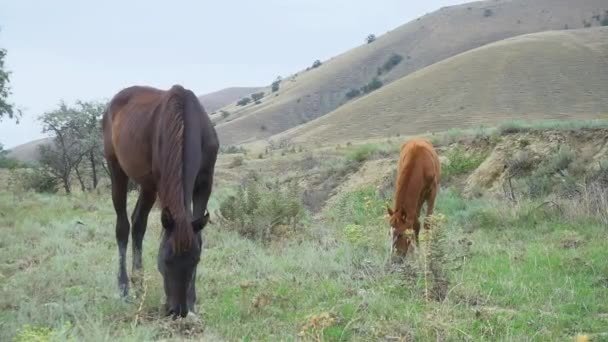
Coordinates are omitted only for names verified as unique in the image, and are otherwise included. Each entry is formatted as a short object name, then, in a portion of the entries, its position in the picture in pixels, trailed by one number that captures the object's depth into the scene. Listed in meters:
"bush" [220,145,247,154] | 38.76
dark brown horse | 4.53
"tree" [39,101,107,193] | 25.08
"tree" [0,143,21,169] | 31.80
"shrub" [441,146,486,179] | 16.67
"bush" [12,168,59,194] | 25.20
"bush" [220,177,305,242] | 10.07
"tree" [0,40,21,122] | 20.62
